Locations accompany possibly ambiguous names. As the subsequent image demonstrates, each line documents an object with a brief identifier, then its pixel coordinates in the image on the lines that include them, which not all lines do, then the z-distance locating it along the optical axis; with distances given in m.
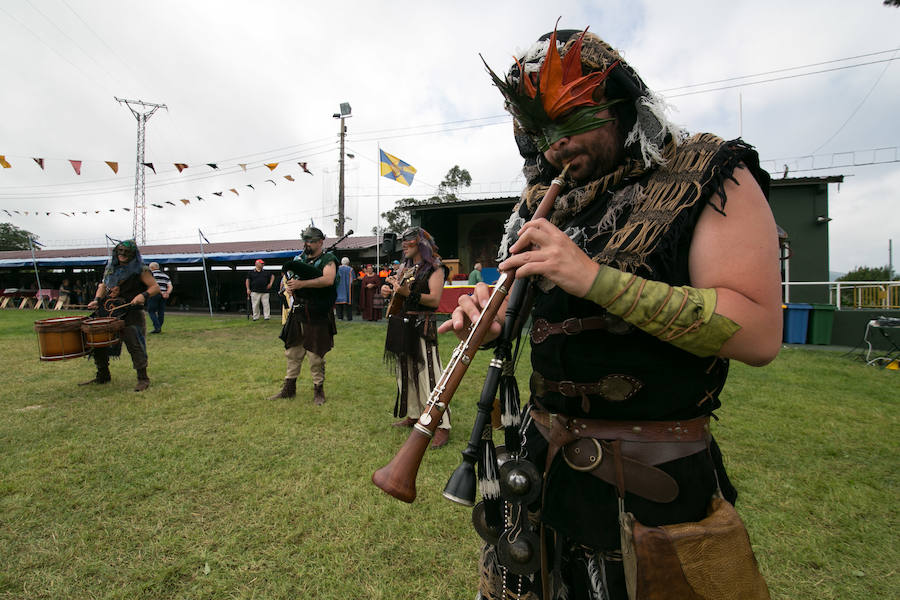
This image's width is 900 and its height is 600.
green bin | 10.54
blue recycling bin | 10.71
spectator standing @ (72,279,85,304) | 23.48
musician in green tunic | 5.85
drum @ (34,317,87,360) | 5.88
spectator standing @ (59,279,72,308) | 21.88
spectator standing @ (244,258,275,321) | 15.24
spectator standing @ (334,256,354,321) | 15.56
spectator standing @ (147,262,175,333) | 12.23
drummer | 6.47
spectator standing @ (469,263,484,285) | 13.58
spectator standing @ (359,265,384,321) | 15.03
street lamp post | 23.75
